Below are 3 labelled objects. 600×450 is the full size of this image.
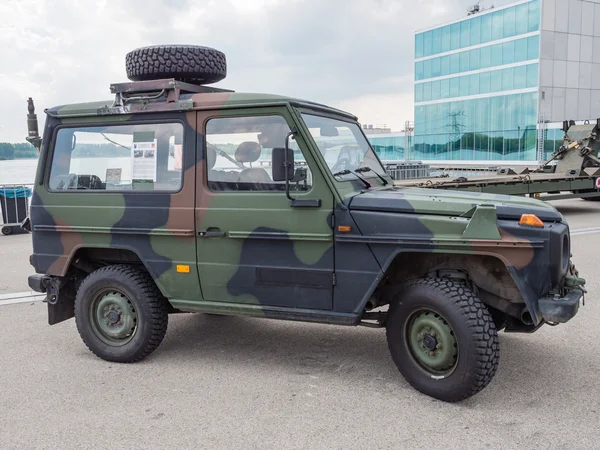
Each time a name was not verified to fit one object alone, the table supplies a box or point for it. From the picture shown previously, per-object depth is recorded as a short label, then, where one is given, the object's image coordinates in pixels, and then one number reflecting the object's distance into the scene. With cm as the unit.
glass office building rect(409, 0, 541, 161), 4197
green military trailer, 1331
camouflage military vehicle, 402
